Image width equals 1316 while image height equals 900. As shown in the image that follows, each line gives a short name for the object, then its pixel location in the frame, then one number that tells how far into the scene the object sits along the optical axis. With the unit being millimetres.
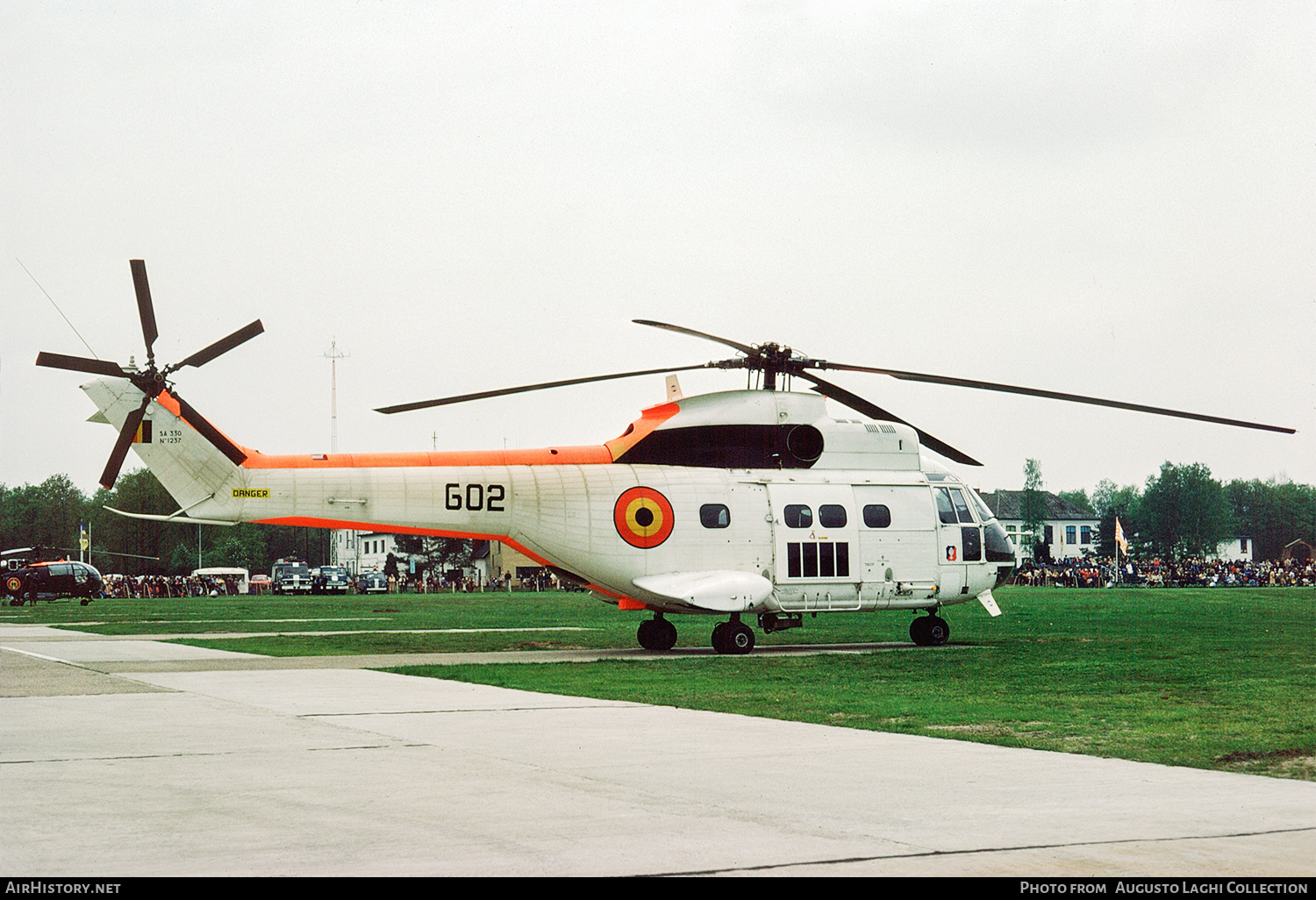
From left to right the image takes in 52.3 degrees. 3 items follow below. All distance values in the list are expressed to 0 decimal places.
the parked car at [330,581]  88688
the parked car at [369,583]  94562
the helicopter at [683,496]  22828
